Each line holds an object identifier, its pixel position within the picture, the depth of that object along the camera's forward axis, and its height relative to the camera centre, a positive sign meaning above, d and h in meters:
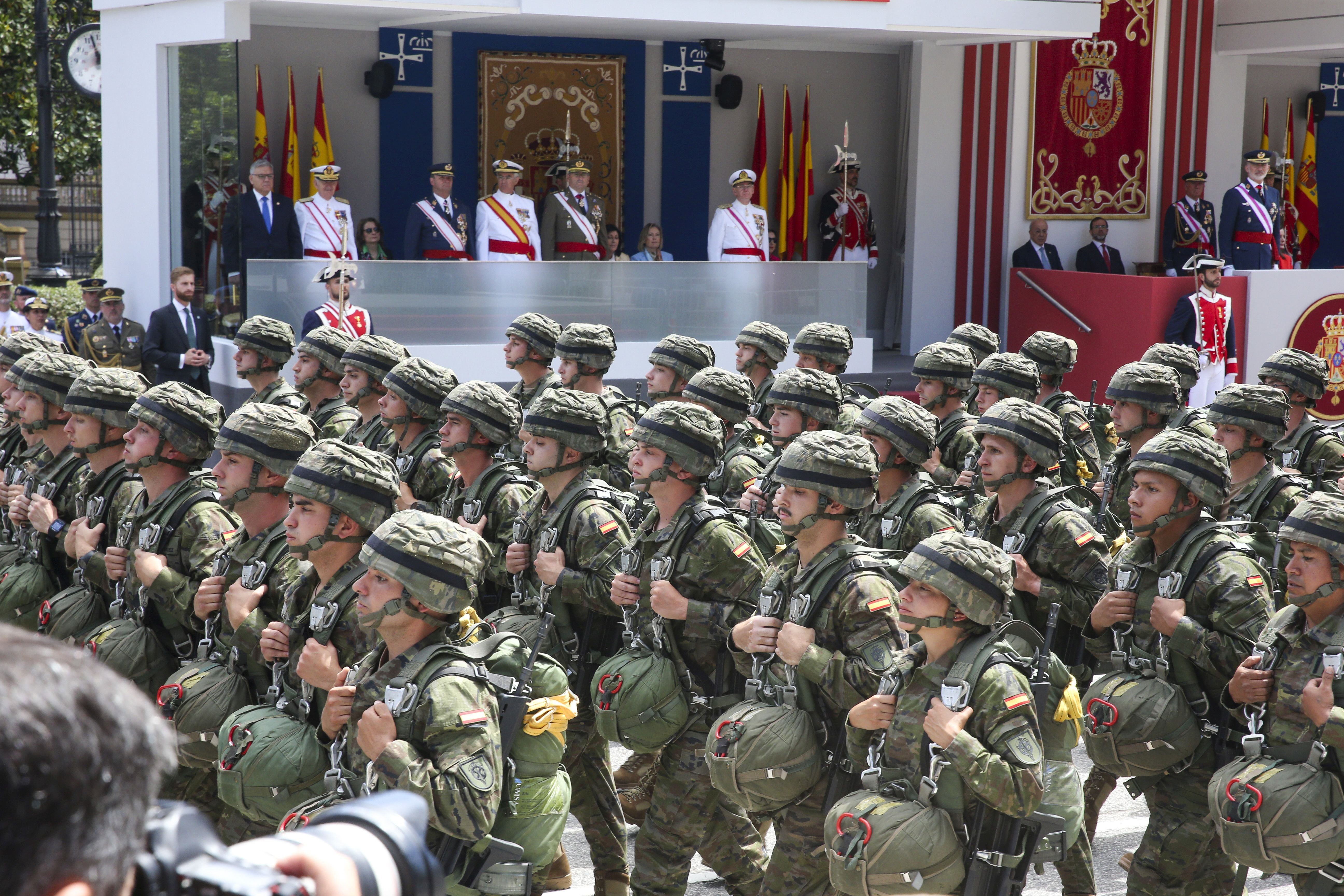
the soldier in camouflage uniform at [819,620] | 4.57 -1.10
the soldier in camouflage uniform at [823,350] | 9.84 -0.50
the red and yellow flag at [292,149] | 16.17 +1.30
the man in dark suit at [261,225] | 13.54 +0.40
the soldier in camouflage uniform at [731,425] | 7.74 -0.84
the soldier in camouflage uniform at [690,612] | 5.18 -1.23
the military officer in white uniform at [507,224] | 15.25 +0.48
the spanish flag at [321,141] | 16.17 +1.40
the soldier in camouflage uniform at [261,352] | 9.23 -0.54
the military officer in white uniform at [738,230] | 16.70 +0.50
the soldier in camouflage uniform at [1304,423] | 8.02 -0.80
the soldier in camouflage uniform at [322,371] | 8.86 -0.64
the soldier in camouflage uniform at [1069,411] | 8.78 -0.81
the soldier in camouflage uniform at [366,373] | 8.41 -0.60
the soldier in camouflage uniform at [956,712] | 3.83 -1.16
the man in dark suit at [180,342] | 12.53 -0.66
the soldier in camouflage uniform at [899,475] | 6.11 -0.87
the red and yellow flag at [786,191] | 18.75 +1.07
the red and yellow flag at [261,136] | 15.68 +1.41
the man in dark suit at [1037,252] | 17.95 +0.33
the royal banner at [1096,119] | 18.36 +2.03
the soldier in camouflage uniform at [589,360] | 9.15 -0.55
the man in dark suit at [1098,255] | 18.16 +0.30
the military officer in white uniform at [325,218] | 14.47 +0.49
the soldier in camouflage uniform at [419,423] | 7.36 -0.81
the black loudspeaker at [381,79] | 16.58 +2.15
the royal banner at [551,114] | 17.59 +1.91
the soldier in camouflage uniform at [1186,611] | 5.04 -1.18
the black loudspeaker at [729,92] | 18.36 +2.29
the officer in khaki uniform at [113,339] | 12.96 -0.66
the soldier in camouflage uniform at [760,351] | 10.07 -0.53
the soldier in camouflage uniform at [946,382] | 8.45 -0.61
